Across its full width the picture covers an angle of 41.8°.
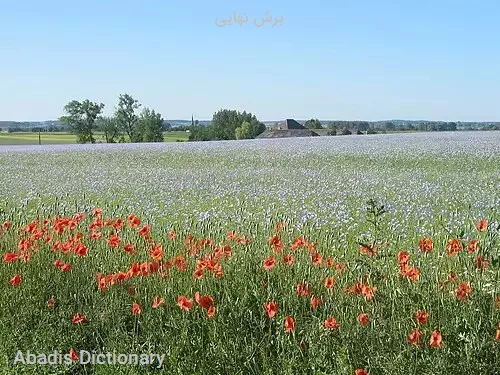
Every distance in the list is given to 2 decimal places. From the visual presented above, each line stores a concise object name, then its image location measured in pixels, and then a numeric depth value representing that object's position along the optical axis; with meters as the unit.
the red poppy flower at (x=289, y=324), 3.34
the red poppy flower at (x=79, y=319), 4.04
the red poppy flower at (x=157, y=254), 4.23
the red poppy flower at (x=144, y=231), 4.73
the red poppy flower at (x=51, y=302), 4.29
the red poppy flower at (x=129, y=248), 4.51
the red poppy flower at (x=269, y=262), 3.96
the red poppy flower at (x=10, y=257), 4.48
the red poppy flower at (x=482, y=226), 3.81
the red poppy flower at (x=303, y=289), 3.88
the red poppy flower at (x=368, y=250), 3.89
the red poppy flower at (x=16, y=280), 4.14
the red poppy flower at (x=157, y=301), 3.76
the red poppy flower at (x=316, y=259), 4.07
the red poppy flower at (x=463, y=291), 3.61
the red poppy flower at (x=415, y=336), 3.25
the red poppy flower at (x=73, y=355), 3.66
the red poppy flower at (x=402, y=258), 3.86
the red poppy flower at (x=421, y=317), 3.37
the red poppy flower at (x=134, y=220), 4.75
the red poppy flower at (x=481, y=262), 3.90
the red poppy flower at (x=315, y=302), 3.67
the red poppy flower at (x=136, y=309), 3.86
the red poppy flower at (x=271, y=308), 3.53
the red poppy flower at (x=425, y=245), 4.15
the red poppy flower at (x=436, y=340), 3.18
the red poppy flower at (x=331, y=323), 3.41
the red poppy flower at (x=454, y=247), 3.97
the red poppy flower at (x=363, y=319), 3.44
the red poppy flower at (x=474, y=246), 4.02
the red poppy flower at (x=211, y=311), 3.61
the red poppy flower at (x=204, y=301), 3.73
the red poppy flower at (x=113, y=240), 4.52
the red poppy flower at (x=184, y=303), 3.67
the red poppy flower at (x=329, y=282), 3.75
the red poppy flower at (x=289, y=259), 4.24
